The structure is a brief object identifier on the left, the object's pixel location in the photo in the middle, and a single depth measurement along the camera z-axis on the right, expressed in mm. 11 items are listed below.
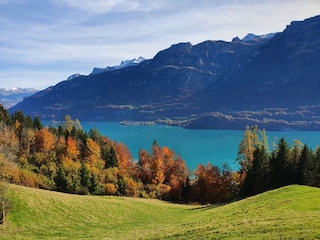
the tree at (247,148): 67062
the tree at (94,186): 65062
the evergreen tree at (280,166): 58719
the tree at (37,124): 90019
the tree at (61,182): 62625
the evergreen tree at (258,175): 60156
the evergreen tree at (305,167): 55469
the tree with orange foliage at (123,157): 91125
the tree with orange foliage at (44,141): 80688
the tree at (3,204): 31938
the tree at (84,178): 64062
